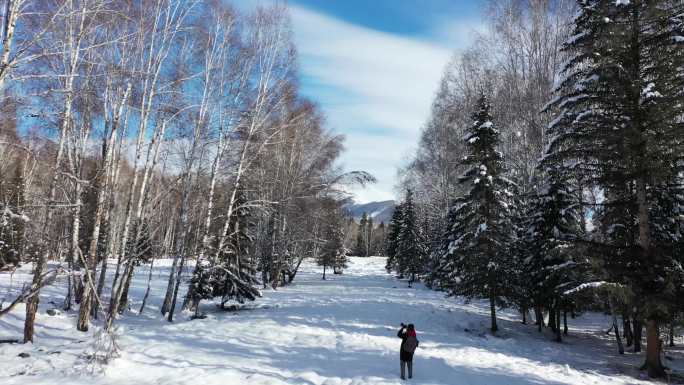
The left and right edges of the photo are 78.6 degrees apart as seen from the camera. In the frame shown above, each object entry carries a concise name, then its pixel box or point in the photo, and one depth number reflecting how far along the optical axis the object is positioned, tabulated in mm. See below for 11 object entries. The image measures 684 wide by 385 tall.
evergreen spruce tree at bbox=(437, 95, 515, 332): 16938
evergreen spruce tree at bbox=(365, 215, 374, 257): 98612
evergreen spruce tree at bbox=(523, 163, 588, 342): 16828
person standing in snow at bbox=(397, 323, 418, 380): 9469
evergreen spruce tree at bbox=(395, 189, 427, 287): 39219
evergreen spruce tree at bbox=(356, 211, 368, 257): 84125
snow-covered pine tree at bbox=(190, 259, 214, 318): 17705
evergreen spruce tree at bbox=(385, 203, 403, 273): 45881
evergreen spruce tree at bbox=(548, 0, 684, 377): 11008
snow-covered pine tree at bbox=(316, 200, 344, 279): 43656
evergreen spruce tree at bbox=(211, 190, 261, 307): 19922
